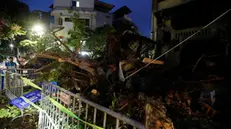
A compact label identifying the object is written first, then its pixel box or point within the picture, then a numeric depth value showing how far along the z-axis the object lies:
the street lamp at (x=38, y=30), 14.95
